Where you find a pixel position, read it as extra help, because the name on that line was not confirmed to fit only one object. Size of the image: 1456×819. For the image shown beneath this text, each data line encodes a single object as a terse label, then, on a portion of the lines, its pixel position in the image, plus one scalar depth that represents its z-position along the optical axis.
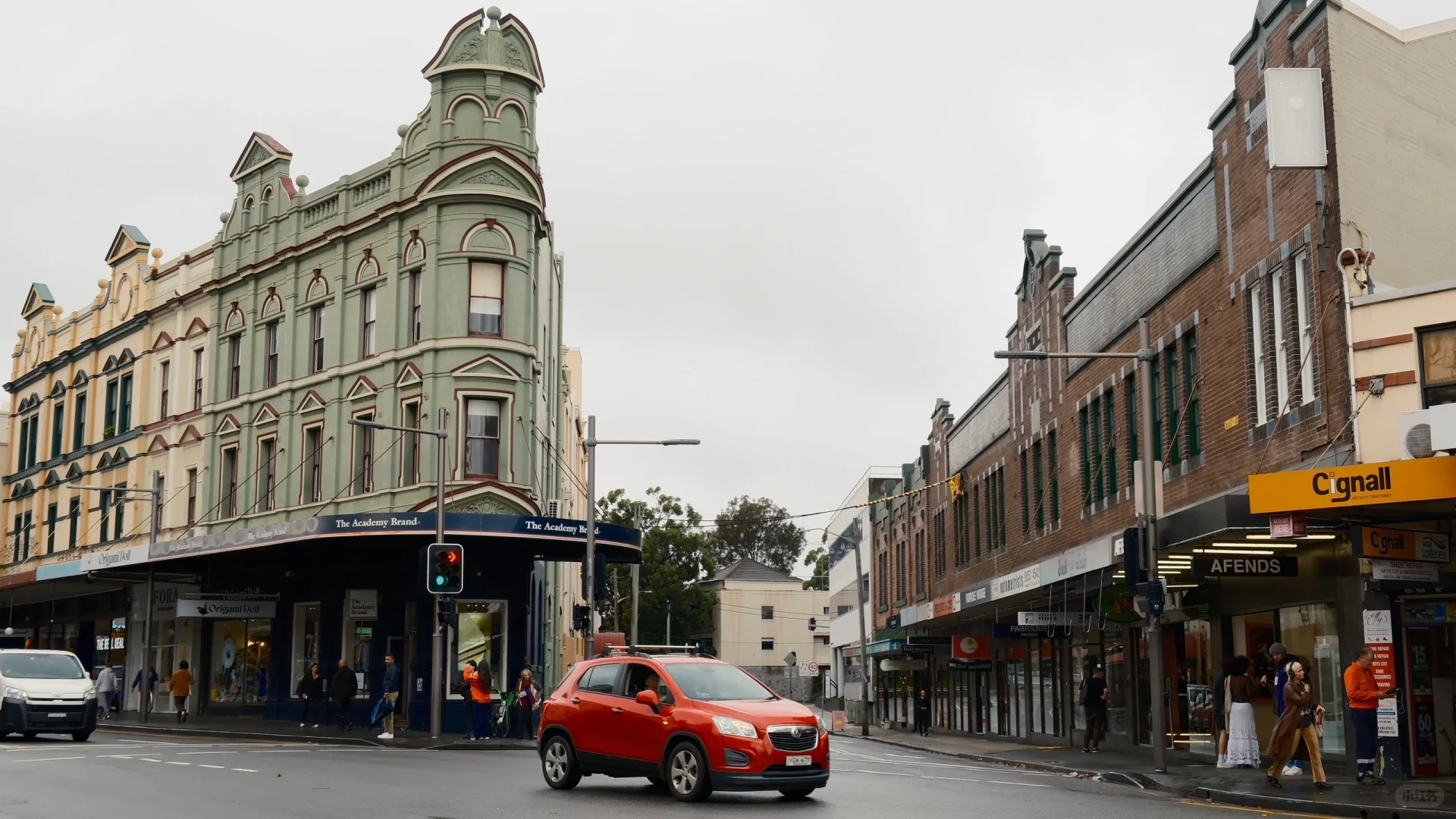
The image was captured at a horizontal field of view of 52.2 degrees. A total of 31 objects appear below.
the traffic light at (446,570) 27.05
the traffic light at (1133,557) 21.97
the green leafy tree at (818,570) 105.19
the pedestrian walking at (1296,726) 18.05
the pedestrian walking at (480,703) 29.36
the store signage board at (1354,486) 16.62
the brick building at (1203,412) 20.12
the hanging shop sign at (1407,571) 18.17
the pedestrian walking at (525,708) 30.33
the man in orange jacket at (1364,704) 18.06
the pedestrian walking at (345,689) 32.91
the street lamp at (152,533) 38.03
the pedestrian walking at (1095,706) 29.25
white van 25.91
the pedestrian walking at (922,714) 47.03
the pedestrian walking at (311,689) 33.88
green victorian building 34.69
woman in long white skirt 21.11
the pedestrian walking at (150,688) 38.06
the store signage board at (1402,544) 18.02
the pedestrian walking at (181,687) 36.62
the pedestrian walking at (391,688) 30.05
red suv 14.95
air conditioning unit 17.45
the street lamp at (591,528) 30.83
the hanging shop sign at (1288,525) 17.92
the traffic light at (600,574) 32.06
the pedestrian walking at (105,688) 39.03
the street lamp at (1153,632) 21.53
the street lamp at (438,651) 29.05
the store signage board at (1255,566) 21.73
